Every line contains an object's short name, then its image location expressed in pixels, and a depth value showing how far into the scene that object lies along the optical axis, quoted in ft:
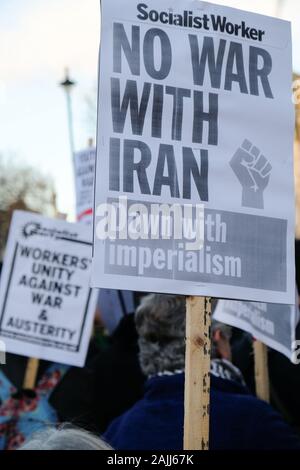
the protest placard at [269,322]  13.83
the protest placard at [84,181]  23.67
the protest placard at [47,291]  17.34
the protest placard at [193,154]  9.52
